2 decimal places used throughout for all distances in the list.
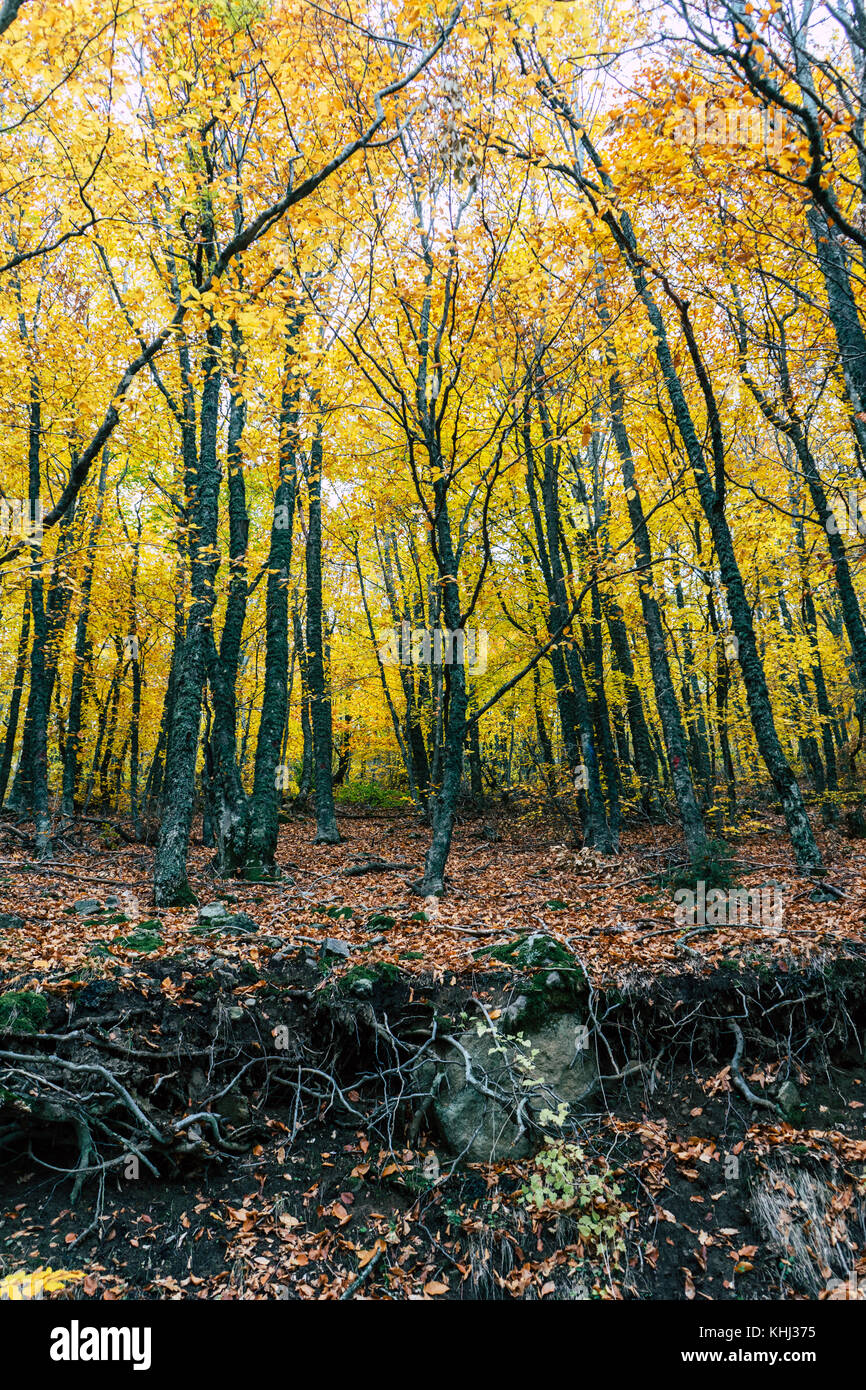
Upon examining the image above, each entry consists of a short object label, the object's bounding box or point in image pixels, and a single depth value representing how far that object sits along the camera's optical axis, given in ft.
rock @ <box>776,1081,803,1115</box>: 16.06
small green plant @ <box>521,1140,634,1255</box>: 13.97
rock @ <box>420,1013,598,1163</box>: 16.01
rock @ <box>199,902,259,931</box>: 21.75
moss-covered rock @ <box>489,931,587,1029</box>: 17.62
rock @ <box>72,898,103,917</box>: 24.40
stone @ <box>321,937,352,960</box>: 19.58
